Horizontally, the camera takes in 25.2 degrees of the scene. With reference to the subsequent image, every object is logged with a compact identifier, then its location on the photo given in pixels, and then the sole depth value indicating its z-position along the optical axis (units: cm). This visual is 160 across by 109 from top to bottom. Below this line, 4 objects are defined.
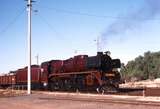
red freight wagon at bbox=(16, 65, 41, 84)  4446
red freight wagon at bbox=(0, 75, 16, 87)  5192
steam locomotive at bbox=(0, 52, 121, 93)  3348
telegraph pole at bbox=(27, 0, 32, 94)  3609
